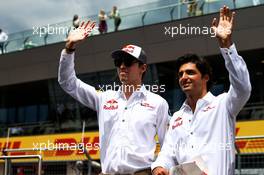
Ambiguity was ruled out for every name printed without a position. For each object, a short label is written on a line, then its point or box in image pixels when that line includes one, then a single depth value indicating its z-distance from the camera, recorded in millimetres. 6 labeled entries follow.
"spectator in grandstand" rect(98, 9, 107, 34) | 19250
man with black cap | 3769
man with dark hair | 3279
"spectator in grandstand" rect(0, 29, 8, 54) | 21778
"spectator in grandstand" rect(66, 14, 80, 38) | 19547
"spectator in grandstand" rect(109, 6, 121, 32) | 19062
